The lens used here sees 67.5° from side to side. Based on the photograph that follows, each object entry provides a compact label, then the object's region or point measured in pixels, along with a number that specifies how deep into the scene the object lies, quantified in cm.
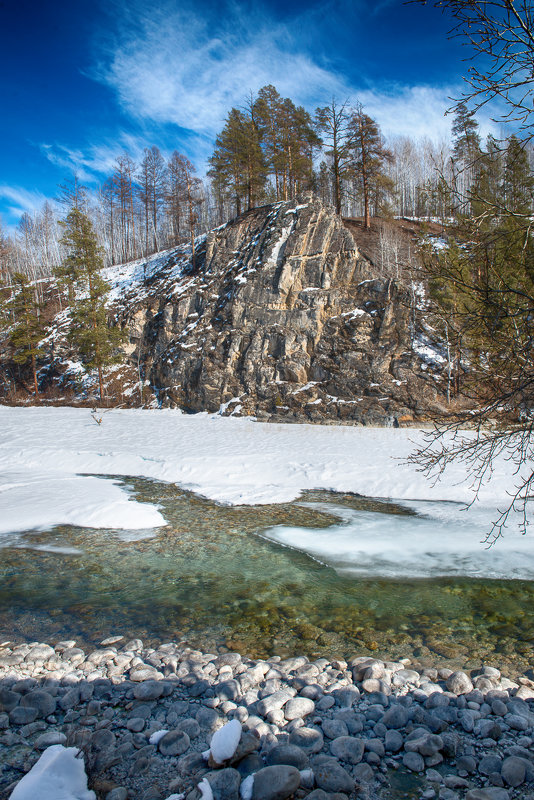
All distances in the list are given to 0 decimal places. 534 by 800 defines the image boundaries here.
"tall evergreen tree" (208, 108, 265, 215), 3797
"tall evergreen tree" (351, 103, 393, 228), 3716
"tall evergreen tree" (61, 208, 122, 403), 2939
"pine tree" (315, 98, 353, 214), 3784
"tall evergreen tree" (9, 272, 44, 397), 3356
